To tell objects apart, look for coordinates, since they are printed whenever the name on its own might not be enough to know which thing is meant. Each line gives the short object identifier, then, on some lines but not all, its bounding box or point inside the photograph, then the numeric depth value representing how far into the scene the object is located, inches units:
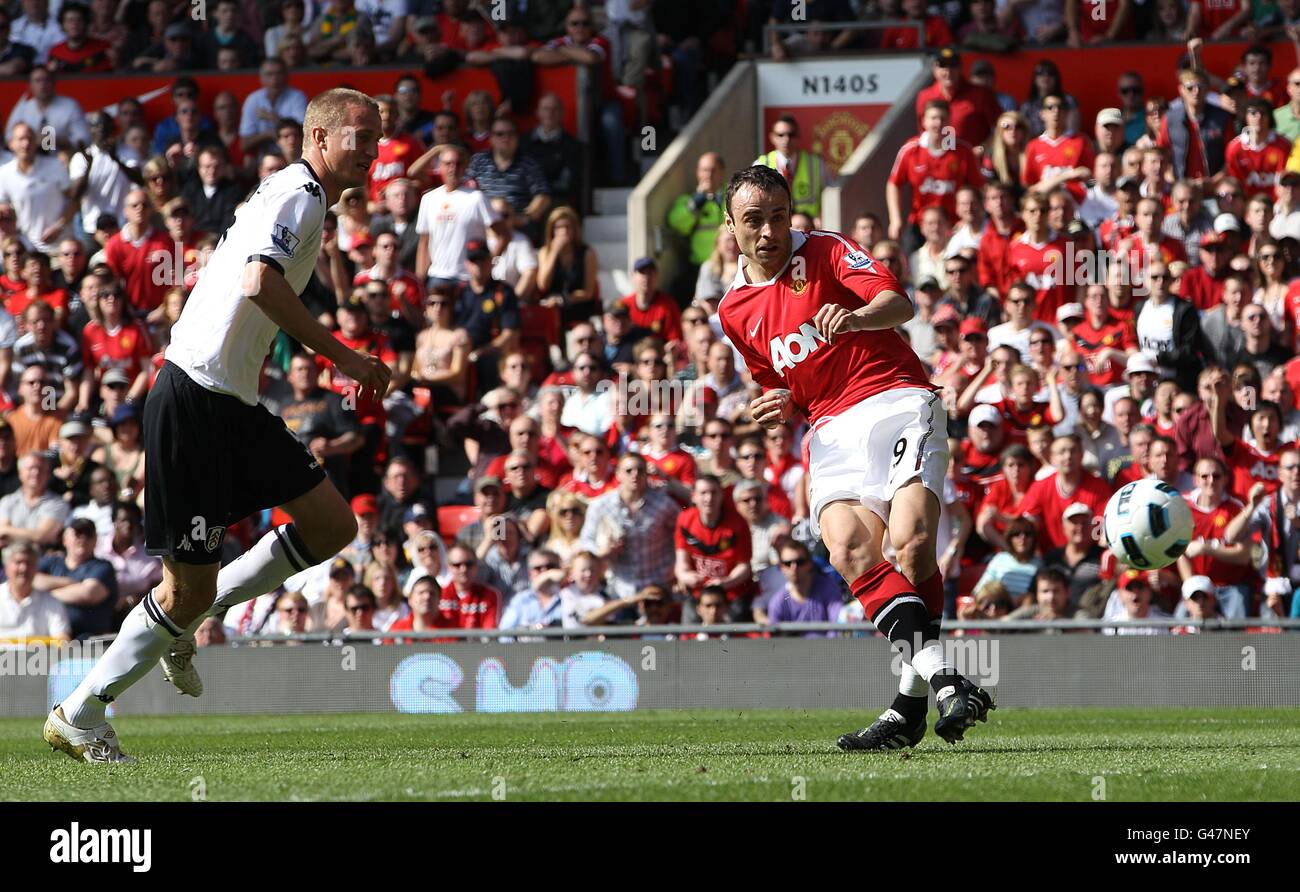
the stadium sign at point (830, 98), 818.2
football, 400.2
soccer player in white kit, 302.8
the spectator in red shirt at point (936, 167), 719.7
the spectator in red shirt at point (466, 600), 592.7
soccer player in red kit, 315.3
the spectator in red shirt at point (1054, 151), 711.1
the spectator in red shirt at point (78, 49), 890.1
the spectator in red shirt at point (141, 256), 759.7
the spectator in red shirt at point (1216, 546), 549.0
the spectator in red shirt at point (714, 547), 584.1
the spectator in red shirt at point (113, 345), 731.4
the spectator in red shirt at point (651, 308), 705.0
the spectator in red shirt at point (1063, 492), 575.8
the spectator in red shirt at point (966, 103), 738.8
